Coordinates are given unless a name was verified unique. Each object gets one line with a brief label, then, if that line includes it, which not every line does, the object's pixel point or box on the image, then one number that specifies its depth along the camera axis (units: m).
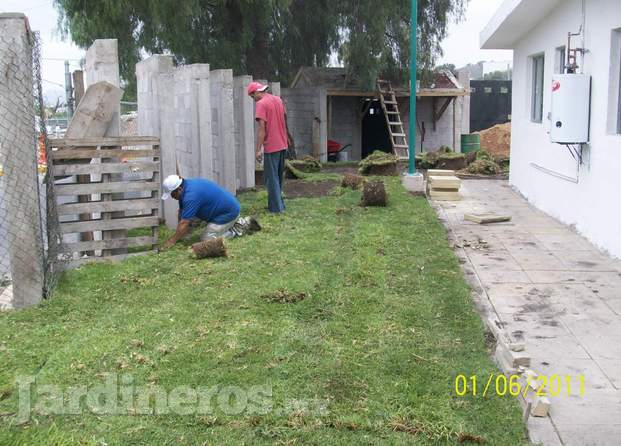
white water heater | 8.07
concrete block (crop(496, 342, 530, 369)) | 4.31
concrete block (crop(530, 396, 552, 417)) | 3.79
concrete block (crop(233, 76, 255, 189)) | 12.57
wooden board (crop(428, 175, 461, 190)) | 11.71
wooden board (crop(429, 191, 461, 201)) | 11.62
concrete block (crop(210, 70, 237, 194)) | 11.27
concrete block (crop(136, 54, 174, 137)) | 9.02
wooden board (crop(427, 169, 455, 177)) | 12.88
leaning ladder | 19.80
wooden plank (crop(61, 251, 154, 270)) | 7.04
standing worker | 9.60
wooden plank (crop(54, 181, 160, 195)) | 7.14
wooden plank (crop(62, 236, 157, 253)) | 7.29
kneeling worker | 7.86
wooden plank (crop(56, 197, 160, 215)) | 7.17
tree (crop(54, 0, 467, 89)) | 15.93
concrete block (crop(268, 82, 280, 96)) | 15.15
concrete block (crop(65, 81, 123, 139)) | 7.57
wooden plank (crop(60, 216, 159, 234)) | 7.25
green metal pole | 11.94
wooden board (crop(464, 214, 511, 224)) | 9.43
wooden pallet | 7.19
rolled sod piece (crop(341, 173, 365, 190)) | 12.77
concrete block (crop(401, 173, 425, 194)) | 12.39
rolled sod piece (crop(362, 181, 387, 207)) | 10.45
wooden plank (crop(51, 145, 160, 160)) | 7.18
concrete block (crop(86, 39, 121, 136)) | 8.20
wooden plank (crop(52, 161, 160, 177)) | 7.09
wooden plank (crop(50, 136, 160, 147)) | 7.21
